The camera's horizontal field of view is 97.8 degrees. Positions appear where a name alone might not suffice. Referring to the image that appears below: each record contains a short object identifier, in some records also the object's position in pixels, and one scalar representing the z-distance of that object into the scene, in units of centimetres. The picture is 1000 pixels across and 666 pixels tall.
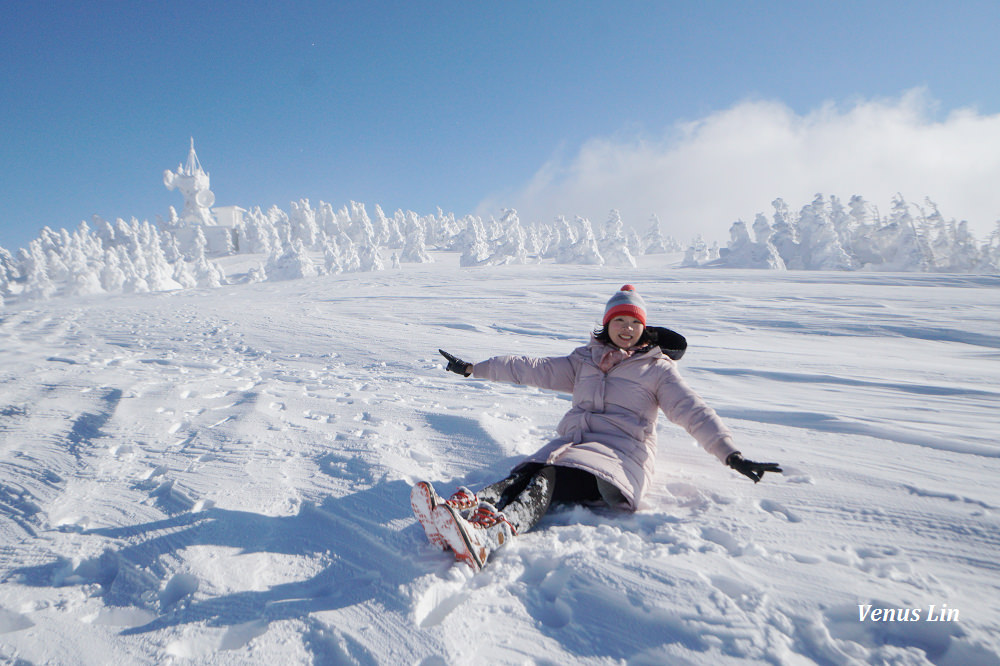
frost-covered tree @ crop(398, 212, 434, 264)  4266
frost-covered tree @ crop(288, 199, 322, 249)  5316
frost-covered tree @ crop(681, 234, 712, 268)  3622
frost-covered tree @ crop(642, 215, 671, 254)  6175
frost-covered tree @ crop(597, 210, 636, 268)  3809
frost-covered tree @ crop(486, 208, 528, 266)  3981
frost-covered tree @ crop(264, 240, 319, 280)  3094
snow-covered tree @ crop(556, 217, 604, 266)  3753
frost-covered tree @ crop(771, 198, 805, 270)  3131
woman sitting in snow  191
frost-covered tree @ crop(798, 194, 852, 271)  2916
